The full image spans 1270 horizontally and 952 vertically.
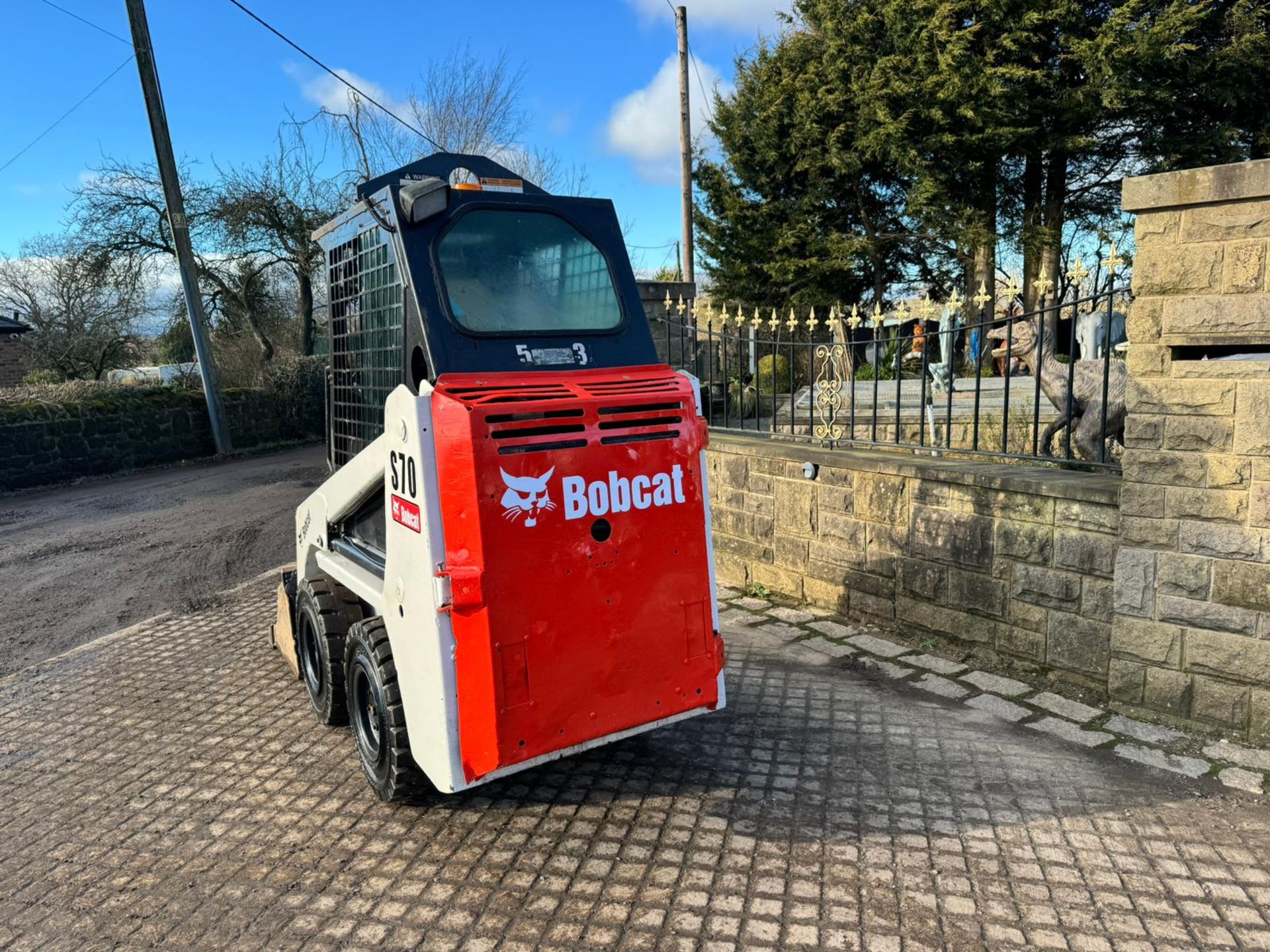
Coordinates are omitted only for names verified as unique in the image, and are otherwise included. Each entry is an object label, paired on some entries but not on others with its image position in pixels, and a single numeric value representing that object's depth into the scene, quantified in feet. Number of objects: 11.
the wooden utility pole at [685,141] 55.77
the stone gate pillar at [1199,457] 12.47
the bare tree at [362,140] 63.87
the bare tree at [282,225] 68.69
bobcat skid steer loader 9.85
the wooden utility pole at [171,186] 45.14
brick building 79.82
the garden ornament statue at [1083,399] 20.74
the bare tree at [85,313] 68.28
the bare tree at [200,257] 66.90
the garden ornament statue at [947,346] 17.66
